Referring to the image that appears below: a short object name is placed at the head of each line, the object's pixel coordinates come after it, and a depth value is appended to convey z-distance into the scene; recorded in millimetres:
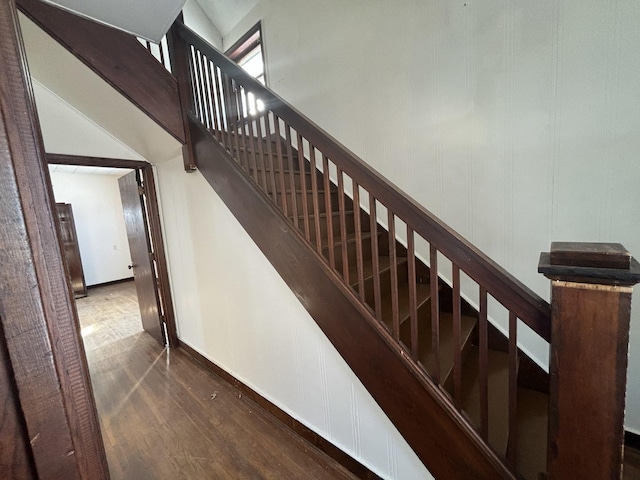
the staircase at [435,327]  1074
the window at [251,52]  3050
